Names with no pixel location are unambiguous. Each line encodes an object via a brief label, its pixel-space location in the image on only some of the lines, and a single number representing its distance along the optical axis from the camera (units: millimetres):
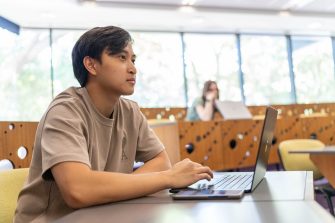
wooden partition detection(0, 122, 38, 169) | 2414
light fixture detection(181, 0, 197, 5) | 6426
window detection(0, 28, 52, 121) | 6723
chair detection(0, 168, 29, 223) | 1108
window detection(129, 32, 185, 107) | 7832
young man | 931
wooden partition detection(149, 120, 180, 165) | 3242
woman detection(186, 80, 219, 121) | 4953
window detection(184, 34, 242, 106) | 8039
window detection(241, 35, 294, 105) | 8359
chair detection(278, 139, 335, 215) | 2930
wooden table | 2416
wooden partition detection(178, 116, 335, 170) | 4027
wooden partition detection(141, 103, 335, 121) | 6355
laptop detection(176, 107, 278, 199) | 949
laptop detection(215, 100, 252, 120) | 4324
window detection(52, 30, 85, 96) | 7295
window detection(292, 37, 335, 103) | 8734
